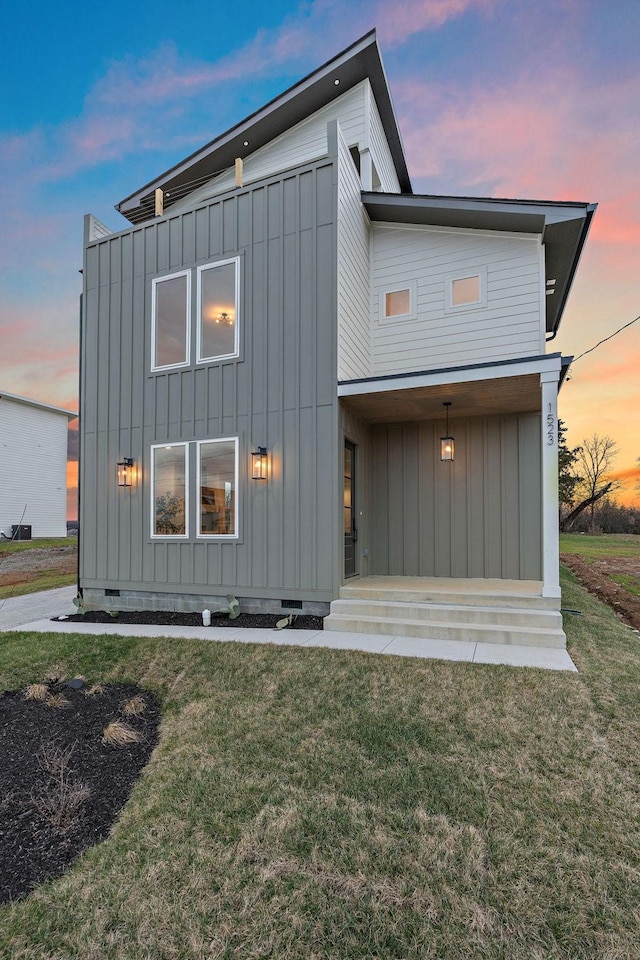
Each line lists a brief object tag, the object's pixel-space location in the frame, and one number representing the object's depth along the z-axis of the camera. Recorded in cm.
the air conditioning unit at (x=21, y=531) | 2069
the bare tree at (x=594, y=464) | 2970
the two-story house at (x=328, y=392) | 651
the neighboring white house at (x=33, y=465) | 2075
